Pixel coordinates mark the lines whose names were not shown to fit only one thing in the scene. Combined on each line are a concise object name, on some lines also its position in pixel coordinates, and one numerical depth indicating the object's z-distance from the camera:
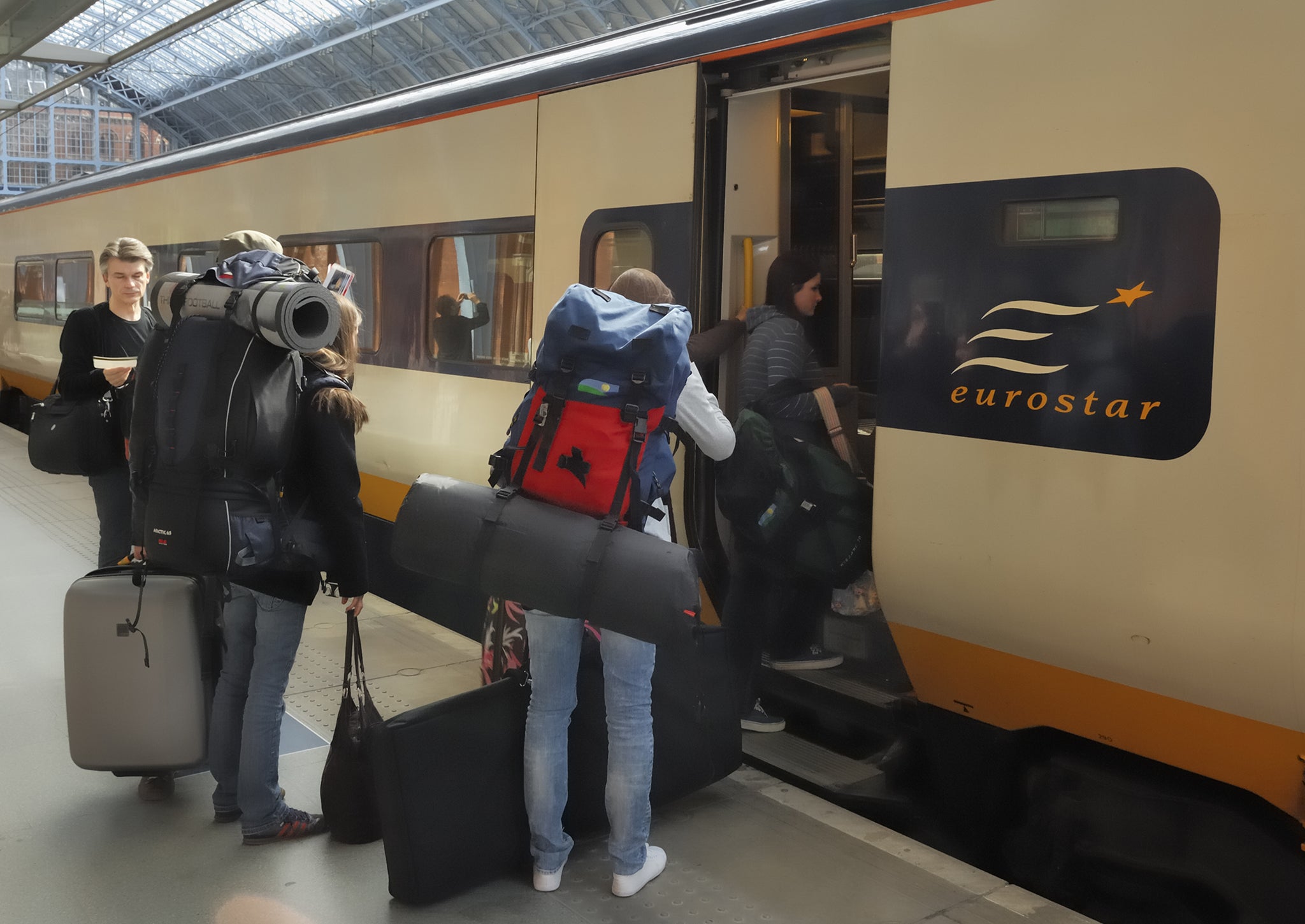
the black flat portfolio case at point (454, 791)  2.99
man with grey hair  4.50
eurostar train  2.70
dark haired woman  4.26
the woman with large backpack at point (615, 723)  3.11
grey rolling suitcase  3.48
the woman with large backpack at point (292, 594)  3.32
